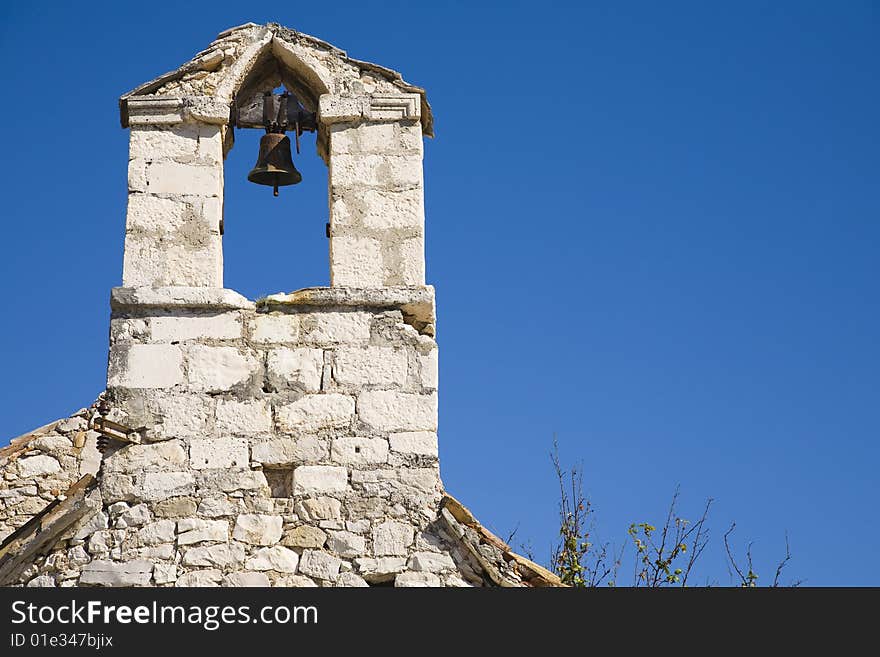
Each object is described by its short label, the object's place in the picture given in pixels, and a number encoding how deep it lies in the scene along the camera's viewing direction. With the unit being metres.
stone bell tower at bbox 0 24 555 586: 15.17
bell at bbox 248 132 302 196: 17.47
